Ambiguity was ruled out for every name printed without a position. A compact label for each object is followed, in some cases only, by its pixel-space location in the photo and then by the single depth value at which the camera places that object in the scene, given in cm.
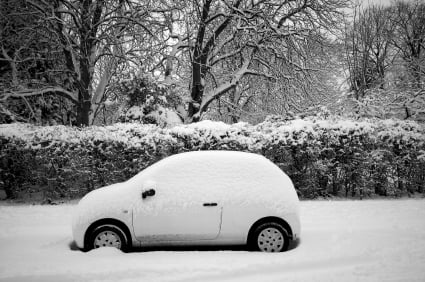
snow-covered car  590
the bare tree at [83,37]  1371
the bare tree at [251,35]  1534
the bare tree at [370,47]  2058
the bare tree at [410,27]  2897
